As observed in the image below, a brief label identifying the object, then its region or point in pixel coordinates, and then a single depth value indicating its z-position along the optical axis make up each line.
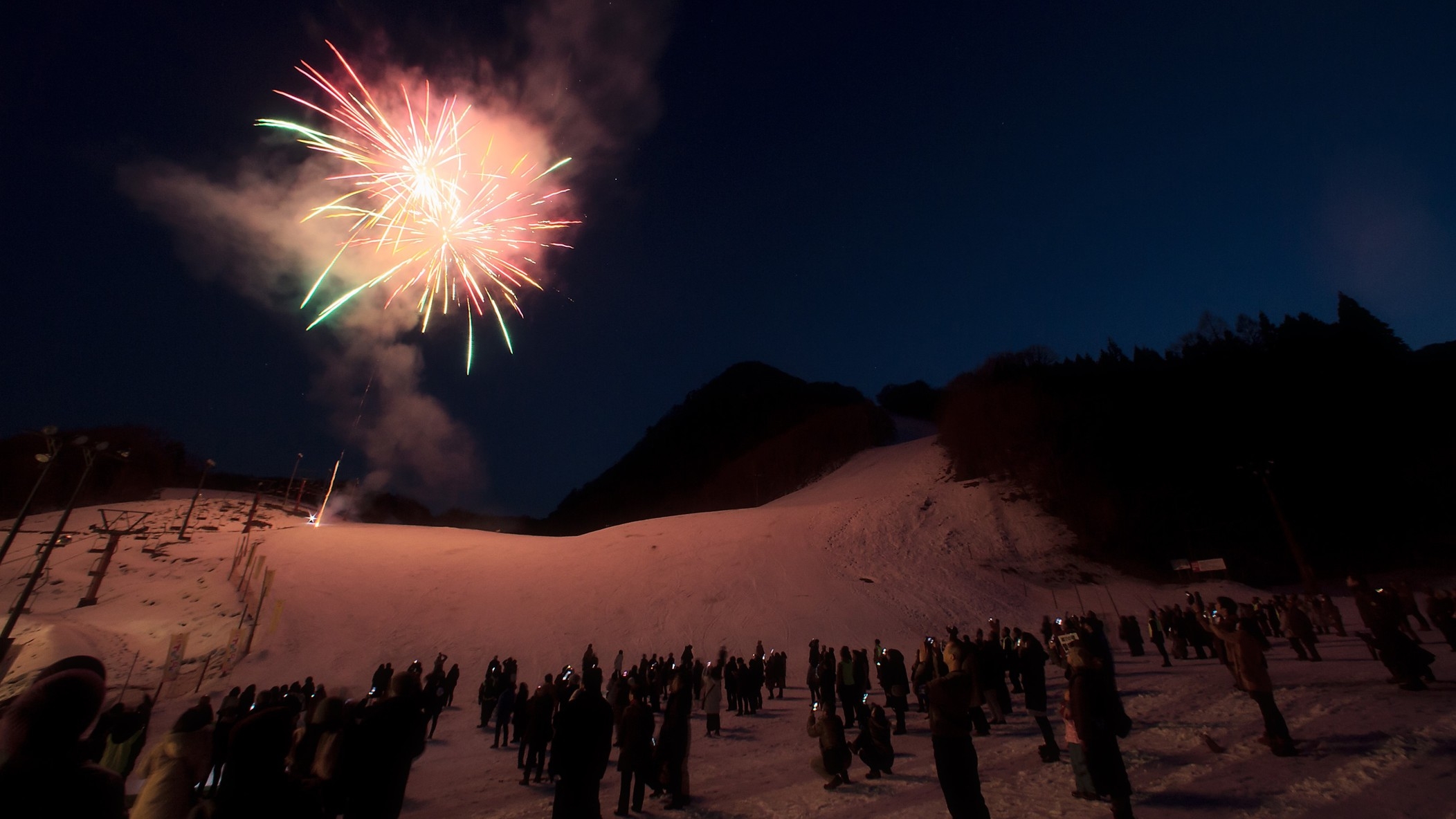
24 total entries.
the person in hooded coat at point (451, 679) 17.80
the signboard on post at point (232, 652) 19.94
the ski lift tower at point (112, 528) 25.56
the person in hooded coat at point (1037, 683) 8.34
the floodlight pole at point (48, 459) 17.02
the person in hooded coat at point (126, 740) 5.95
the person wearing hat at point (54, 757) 2.04
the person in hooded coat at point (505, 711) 13.35
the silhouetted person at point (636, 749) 7.41
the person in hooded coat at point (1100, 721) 5.19
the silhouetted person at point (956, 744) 5.13
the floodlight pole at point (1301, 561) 24.42
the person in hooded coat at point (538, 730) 9.45
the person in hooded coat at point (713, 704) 13.19
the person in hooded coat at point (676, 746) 7.74
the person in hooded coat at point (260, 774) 2.71
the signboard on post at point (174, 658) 18.70
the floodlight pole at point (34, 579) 15.49
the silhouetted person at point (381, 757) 4.21
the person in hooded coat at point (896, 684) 11.70
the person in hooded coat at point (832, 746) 7.88
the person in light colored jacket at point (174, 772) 4.15
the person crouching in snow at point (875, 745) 8.05
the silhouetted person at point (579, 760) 5.29
